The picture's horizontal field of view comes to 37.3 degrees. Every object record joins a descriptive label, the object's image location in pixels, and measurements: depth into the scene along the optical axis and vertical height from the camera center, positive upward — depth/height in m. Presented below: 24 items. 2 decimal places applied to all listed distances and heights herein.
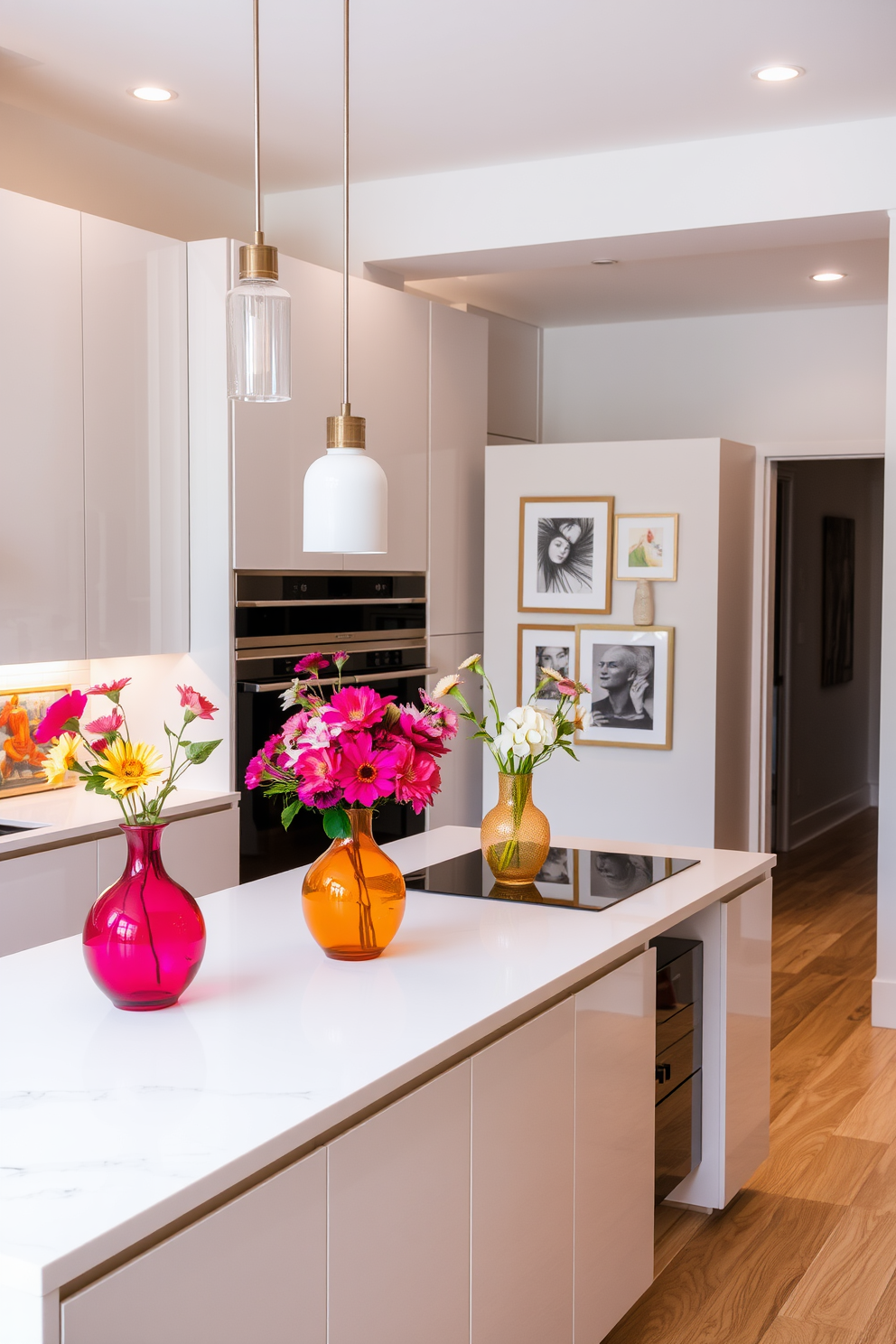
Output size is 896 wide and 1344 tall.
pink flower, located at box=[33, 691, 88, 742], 1.68 -0.15
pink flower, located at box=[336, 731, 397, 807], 2.02 -0.27
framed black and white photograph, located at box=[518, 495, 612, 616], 5.25 +0.16
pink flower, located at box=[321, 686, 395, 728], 2.03 -0.18
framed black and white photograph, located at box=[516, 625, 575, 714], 5.34 -0.23
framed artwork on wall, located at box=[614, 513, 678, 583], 5.15 +0.19
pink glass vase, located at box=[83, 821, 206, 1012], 1.78 -0.46
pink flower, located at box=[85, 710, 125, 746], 1.78 -0.18
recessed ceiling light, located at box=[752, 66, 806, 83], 3.55 +1.40
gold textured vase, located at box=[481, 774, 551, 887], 2.65 -0.49
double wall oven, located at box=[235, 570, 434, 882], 4.09 -0.18
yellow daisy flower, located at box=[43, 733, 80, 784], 1.73 -0.21
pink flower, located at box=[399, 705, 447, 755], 2.11 -0.22
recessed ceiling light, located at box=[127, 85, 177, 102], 3.77 +1.42
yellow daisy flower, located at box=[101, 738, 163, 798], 1.76 -0.23
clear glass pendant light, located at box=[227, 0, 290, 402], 1.81 +0.36
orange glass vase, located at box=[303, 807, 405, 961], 2.08 -0.48
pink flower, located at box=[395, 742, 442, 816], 2.06 -0.28
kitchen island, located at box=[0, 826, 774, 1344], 1.29 -0.62
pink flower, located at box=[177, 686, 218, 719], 1.79 -0.15
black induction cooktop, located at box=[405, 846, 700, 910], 2.57 -0.58
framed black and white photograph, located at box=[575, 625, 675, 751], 5.18 -0.34
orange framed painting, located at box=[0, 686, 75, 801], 3.84 -0.44
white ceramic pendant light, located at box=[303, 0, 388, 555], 2.01 +0.15
